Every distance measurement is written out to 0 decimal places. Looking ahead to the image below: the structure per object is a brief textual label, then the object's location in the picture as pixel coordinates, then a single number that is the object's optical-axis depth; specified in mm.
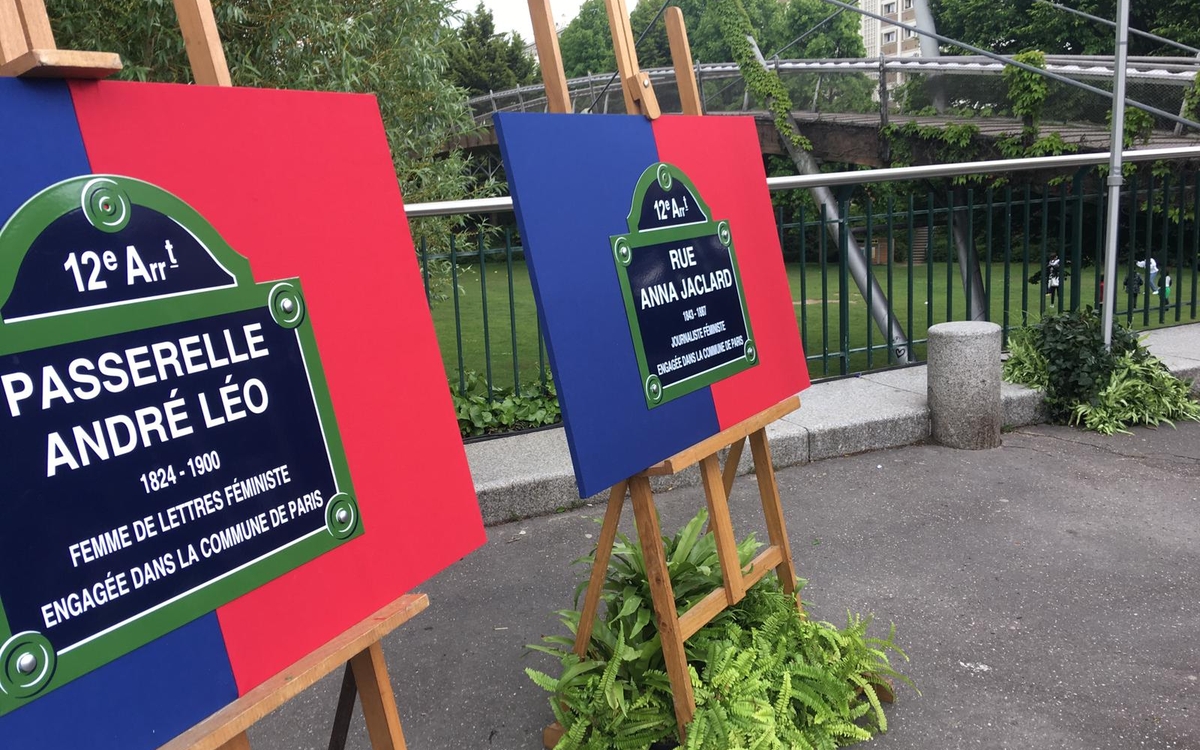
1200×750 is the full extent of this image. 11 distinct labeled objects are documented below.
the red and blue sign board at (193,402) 1327
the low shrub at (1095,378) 6156
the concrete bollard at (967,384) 5629
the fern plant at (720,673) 2684
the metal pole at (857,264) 6969
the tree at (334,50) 7430
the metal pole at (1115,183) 6090
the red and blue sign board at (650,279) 2383
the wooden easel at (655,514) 2617
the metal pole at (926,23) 20909
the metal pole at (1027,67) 8449
